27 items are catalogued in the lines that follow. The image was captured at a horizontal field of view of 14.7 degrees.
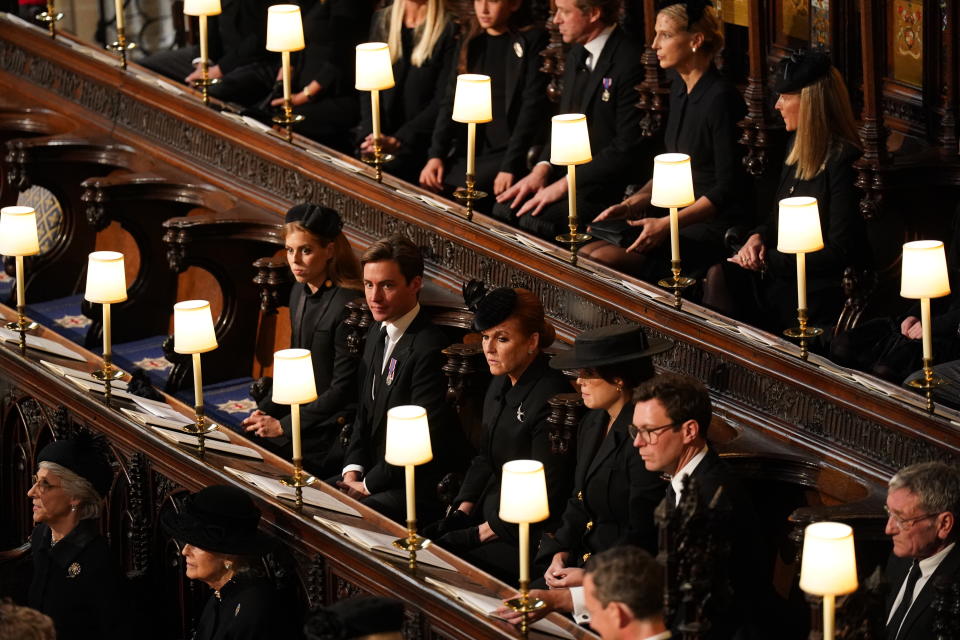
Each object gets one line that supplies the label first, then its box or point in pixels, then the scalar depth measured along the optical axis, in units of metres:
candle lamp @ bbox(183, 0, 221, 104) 16.12
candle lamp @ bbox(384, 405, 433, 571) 10.45
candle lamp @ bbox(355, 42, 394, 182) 14.36
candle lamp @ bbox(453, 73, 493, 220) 13.62
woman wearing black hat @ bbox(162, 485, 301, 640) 10.82
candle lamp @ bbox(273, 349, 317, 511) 11.49
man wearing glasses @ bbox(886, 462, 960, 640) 9.66
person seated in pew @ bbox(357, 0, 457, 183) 16.48
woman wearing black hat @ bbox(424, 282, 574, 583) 11.80
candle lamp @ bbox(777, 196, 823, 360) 11.37
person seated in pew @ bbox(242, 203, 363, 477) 13.68
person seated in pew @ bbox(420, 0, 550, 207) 15.82
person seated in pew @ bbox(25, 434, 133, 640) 11.88
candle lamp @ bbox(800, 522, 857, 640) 8.46
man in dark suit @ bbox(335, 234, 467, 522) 12.83
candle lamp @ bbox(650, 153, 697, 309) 12.18
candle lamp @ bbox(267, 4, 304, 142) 15.23
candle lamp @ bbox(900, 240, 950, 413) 10.70
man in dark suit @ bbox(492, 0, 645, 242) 14.91
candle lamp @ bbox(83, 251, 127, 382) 12.92
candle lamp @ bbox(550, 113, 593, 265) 12.85
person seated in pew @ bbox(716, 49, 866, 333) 12.91
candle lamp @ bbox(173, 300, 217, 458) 12.17
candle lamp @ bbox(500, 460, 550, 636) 9.74
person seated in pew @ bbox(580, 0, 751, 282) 13.91
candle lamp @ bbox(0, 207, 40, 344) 13.80
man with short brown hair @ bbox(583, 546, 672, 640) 8.48
